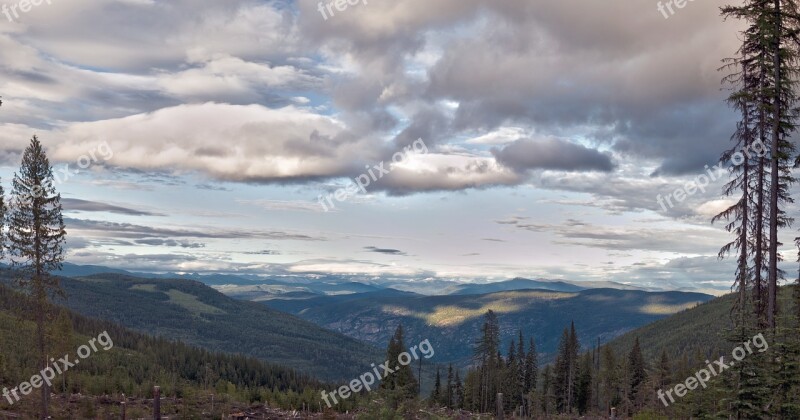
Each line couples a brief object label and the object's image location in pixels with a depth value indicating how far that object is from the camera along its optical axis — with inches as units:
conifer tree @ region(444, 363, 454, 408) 4053.9
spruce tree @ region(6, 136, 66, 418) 1672.0
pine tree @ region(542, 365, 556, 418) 3291.1
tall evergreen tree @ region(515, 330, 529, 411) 3848.4
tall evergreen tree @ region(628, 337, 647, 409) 3356.3
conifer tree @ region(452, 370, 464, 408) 3956.0
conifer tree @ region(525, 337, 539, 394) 3956.7
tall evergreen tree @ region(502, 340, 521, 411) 3565.5
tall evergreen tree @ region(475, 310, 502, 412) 3531.0
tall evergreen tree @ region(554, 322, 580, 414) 3486.7
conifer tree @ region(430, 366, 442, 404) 3841.0
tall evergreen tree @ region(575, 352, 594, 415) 3604.8
